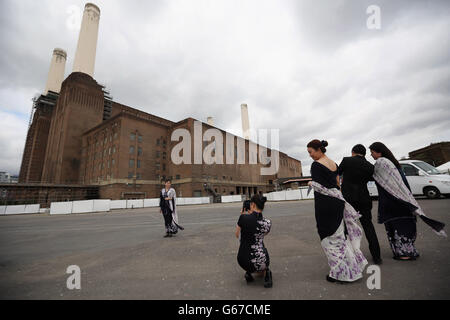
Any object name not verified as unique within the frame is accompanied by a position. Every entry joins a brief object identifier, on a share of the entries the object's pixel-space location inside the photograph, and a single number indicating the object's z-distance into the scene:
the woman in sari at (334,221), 2.60
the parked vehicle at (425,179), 10.47
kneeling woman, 2.65
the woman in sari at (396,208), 3.21
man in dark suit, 3.16
